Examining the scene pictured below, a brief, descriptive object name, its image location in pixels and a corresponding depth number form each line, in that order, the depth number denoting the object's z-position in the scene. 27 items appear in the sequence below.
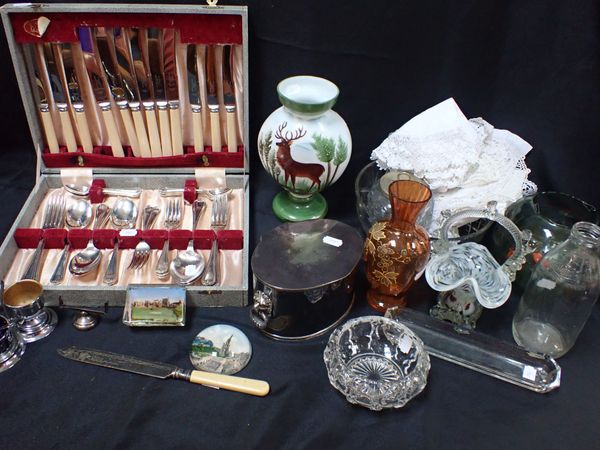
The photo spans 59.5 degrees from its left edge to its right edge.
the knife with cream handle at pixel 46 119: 0.98
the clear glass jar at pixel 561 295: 0.74
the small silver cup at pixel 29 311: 0.78
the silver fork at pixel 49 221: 0.85
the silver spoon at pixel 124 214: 0.98
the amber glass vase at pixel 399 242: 0.78
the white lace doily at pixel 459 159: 0.90
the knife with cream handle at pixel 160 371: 0.74
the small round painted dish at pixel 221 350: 0.77
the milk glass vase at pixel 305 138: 0.89
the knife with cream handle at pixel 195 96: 0.97
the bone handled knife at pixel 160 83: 0.94
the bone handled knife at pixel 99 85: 0.93
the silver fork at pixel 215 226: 0.86
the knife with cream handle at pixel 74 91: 0.95
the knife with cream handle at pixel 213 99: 0.97
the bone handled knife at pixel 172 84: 0.94
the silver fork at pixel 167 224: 0.87
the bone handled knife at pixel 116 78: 0.93
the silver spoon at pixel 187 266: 0.86
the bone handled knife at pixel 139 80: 0.94
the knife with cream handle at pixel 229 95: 0.97
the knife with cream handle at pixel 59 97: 0.95
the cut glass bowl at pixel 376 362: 0.71
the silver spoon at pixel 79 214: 0.97
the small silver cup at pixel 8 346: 0.74
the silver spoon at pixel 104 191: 1.02
